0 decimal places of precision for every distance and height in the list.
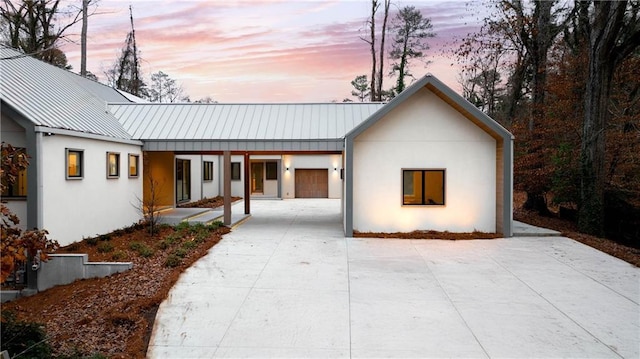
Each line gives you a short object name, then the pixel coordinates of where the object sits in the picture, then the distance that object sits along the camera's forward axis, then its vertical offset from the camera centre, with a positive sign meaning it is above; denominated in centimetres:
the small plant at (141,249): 873 -170
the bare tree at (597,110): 1169 +201
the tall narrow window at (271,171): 2448 +27
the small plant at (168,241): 951 -167
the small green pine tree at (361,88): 3139 +711
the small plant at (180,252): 840 -169
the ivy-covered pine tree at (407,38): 2417 +866
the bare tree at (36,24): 1805 +749
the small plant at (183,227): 1129 -154
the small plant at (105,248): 888 -166
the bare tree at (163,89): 3319 +754
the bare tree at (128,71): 2773 +776
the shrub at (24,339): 419 -184
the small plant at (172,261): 779 -174
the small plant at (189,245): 918 -167
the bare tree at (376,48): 2423 +816
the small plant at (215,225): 1180 -152
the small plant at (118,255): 834 -173
